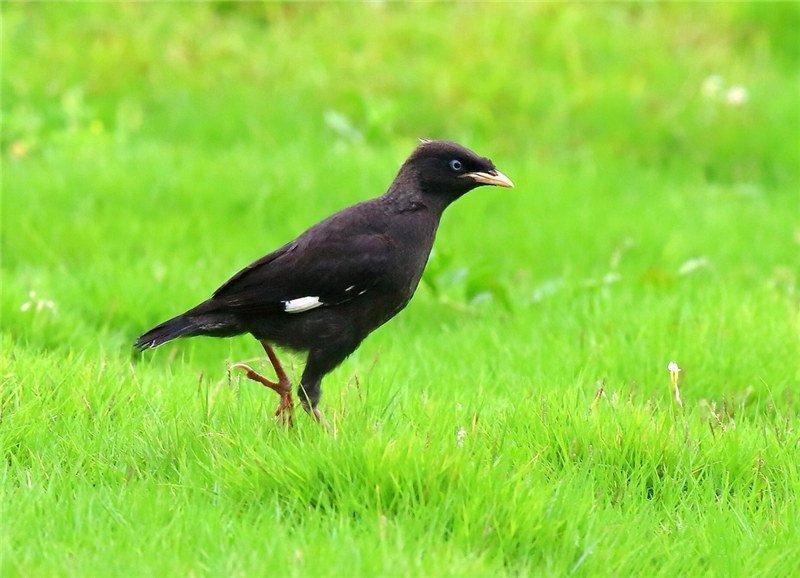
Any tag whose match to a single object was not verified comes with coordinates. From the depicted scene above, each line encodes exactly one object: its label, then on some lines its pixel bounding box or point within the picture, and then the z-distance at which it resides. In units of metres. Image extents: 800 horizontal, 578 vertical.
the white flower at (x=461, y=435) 8.82
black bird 9.75
